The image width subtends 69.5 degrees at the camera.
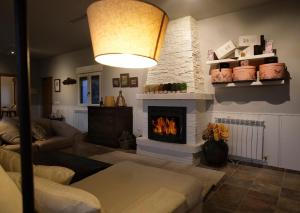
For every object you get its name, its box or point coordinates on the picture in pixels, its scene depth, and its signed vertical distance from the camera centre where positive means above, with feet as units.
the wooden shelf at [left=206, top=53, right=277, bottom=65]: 10.56 +2.07
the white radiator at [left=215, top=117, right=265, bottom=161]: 11.44 -2.23
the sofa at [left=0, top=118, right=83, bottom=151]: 10.69 -2.17
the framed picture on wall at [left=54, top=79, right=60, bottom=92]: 23.67 +1.45
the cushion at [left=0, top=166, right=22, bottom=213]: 3.07 -1.47
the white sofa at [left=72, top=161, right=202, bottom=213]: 4.06 -2.19
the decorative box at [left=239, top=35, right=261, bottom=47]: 11.21 +3.03
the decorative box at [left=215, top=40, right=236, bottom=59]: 11.78 +2.68
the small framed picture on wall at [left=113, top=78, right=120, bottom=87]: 18.18 +1.36
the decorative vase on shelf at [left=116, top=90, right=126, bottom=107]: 17.66 -0.24
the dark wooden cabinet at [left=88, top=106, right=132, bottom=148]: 16.25 -2.00
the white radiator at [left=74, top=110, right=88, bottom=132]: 20.82 -2.12
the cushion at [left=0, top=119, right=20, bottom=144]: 10.43 -1.64
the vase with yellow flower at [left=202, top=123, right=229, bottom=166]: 11.51 -2.61
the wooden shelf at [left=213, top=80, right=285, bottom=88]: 10.65 +0.77
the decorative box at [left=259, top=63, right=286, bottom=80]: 10.24 +1.29
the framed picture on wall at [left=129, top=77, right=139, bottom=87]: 16.99 +1.28
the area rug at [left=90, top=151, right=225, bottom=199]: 9.62 -3.68
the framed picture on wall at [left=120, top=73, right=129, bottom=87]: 17.51 +1.50
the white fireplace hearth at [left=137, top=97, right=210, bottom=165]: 12.21 -2.41
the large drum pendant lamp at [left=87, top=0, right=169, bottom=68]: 2.79 +0.96
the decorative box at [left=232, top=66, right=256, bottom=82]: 11.08 +1.28
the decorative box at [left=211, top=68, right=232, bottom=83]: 11.82 +1.26
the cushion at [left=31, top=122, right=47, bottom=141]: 11.27 -1.83
